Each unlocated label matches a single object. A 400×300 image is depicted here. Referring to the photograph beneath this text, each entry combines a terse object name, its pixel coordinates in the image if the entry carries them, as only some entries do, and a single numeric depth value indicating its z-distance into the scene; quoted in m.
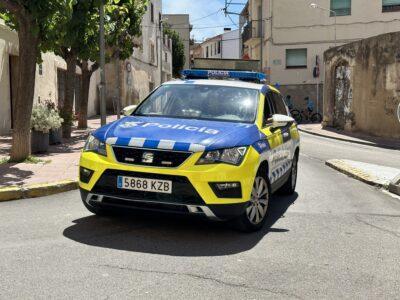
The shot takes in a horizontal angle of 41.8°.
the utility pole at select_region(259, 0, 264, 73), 35.94
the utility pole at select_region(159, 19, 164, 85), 48.07
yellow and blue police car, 5.02
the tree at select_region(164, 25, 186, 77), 66.25
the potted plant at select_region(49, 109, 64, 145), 11.94
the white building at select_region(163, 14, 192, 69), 72.31
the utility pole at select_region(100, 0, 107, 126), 11.91
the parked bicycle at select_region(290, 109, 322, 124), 30.81
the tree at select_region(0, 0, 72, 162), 8.82
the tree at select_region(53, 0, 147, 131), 12.35
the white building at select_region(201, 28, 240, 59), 71.04
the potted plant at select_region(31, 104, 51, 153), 11.52
